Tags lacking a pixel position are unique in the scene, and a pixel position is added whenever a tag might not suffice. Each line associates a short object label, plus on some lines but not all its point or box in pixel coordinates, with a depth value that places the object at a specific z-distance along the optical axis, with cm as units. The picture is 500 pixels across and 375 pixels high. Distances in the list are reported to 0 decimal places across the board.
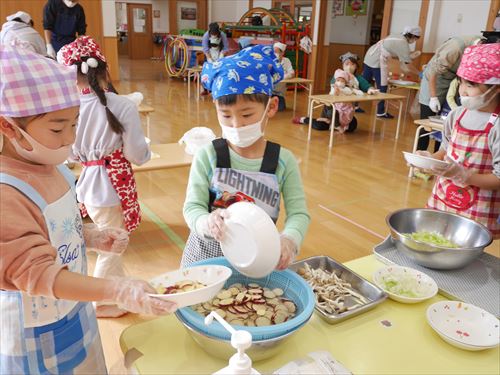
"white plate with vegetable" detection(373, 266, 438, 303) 126
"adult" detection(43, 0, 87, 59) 578
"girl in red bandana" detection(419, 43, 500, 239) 180
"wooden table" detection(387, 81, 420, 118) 703
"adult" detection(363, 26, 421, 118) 738
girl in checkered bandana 83
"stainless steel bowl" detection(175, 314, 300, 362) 91
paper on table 90
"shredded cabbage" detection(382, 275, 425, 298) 129
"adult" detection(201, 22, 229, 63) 834
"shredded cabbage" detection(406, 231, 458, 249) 150
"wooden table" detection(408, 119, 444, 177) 429
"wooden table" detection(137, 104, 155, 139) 416
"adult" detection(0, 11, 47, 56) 339
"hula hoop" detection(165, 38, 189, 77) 1037
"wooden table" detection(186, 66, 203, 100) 870
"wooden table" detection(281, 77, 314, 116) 745
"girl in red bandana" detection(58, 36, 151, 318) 204
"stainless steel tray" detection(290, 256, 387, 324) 116
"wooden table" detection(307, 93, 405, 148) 556
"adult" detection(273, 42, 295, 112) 749
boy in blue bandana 128
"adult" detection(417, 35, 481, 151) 475
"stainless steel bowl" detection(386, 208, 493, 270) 138
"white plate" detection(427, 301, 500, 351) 108
